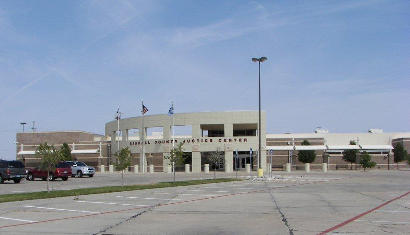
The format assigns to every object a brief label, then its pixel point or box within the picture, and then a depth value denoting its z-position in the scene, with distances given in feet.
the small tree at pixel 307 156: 236.02
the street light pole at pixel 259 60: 139.74
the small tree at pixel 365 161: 204.64
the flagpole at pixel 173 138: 200.90
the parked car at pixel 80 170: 157.48
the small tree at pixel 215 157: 210.18
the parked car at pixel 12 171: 119.03
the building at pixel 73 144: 268.00
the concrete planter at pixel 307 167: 193.04
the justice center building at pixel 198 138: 201.36
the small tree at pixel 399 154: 260.01
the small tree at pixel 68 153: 255.91
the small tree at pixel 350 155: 224.33
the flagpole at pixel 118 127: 229.86
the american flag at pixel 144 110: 198.80
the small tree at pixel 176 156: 125.37
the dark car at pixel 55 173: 137.18
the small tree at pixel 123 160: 103.45
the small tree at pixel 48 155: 80.18
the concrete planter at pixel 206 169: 194.80
